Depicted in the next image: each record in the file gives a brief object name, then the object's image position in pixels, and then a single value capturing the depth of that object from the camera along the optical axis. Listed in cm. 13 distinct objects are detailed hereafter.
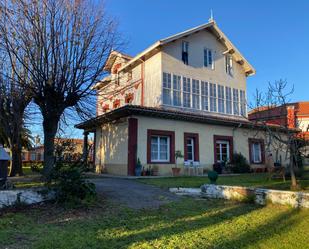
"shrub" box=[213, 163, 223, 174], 1964
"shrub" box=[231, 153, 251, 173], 2055
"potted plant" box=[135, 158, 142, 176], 1647
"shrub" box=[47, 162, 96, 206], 740
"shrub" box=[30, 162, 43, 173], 948
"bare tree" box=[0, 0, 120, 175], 1051
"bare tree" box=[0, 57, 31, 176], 1275
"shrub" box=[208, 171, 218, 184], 1070
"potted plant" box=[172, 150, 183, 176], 1786
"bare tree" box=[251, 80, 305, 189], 1062
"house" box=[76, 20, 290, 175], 1753
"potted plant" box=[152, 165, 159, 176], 1720
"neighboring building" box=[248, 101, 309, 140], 3823
